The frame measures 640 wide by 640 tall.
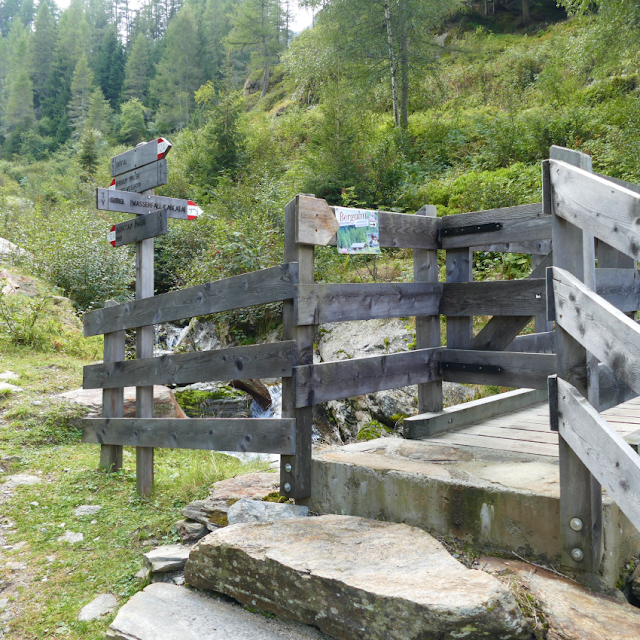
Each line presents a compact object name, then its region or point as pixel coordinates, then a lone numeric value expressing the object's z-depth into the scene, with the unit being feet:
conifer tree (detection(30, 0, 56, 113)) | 212.84
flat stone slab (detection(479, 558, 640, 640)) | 5.67
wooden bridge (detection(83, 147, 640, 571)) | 6.22
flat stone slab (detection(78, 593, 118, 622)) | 8.89
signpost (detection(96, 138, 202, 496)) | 14.19
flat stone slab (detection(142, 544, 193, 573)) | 9.26
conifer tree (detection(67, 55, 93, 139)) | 181.88
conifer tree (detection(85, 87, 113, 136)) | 162.81
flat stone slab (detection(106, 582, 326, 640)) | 7.00
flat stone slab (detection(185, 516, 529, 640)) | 5.75
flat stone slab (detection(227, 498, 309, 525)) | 9.86
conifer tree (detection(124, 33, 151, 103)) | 196.24
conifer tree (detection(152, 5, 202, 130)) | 166.20
